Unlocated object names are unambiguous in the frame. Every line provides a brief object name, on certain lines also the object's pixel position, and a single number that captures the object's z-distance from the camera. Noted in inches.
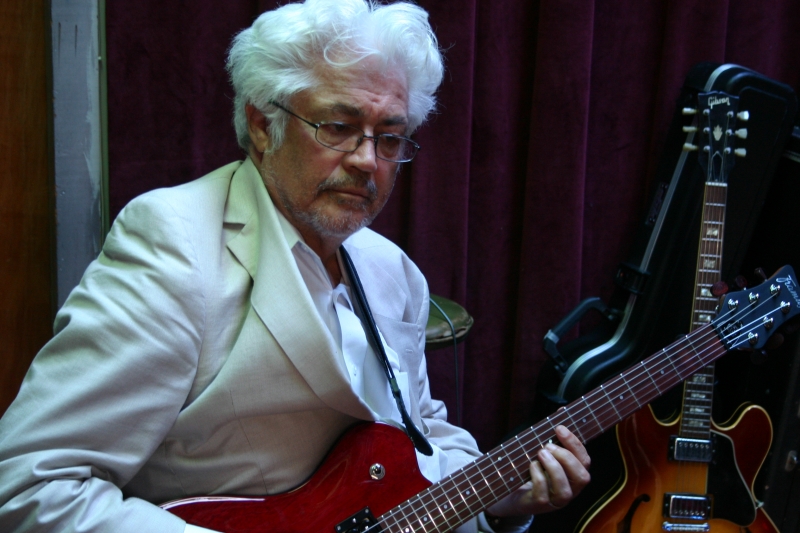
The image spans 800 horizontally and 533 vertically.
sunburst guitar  124.4
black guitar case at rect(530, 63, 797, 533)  130.1
